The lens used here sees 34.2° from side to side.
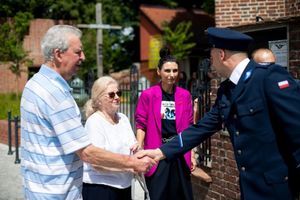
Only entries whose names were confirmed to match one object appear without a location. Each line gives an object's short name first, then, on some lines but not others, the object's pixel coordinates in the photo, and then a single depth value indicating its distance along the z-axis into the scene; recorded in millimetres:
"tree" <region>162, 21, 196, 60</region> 29547
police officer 2902
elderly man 3014
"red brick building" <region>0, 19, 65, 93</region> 28547
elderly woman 4051
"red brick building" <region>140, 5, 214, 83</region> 32750
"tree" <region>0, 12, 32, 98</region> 23480
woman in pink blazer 5000
